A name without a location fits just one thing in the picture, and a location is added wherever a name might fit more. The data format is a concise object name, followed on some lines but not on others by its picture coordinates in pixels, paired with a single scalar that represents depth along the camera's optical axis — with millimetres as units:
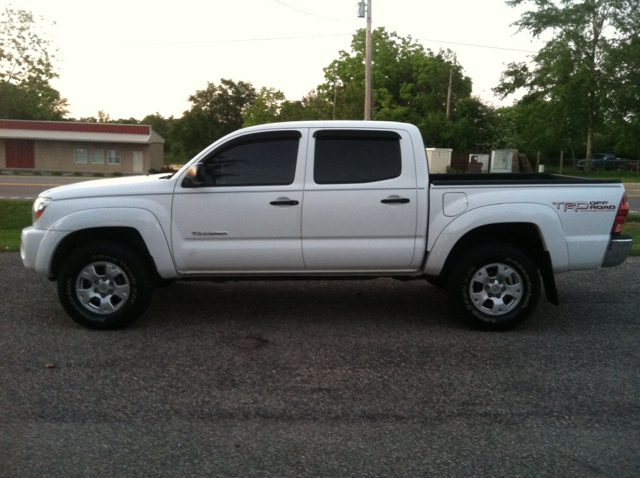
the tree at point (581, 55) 48938
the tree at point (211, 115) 84438
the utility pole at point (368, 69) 28188
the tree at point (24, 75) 18406
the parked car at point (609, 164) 49906
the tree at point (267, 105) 61312
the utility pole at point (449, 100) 55625
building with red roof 54562
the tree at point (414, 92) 50438
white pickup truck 6676
